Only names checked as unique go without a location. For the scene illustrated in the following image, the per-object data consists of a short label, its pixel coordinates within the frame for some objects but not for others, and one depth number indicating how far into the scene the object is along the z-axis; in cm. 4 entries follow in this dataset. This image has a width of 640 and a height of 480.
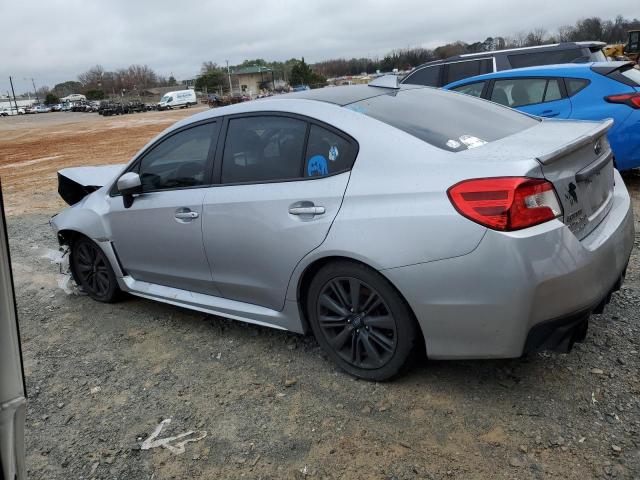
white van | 7231
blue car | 613
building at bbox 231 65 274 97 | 10238
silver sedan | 253
